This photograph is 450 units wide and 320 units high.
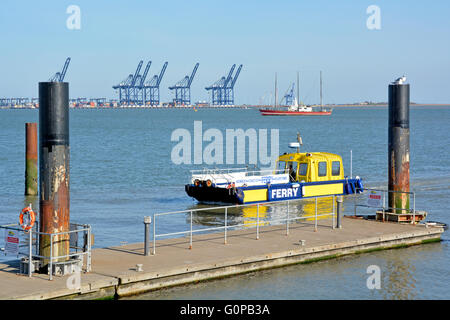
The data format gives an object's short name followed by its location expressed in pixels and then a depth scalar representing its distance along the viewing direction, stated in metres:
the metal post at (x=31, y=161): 33.62
